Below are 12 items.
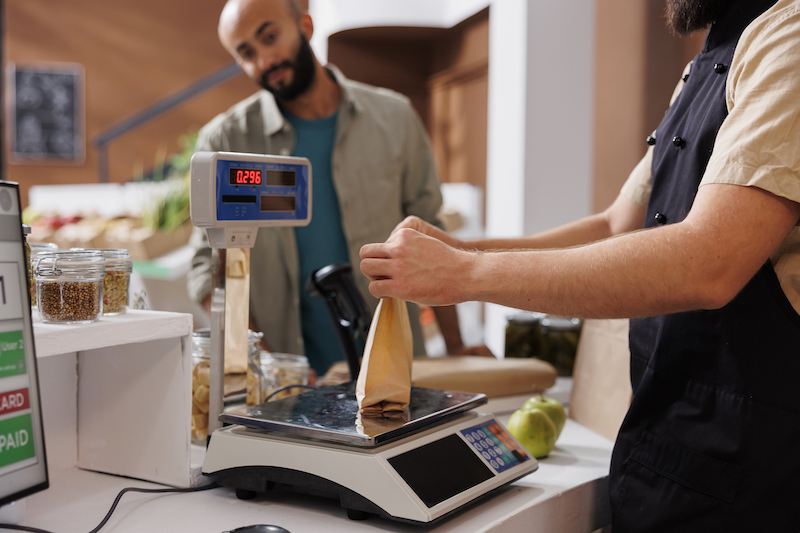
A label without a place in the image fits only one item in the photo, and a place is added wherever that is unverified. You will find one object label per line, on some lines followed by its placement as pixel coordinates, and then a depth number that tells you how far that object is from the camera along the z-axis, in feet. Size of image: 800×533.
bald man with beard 6.64
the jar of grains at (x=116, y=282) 3.13
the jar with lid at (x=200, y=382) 3.50
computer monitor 2.29
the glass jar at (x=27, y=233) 2.84
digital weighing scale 2.71
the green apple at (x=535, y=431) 3.71
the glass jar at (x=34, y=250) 3.06
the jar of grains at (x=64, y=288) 2.83
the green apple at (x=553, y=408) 3.90
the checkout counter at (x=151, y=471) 2.83
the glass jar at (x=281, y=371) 4.07
